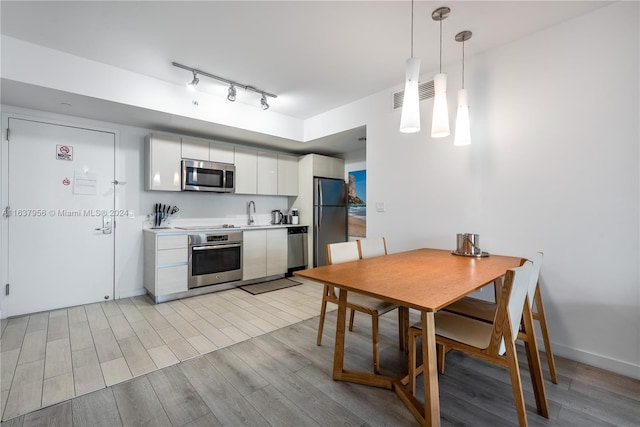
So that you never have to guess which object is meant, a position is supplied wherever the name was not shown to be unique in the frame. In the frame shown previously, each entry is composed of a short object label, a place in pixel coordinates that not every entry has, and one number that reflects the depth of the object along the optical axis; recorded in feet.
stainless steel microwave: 12.37
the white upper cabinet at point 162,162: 11.59
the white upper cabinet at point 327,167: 15.84
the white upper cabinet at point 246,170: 14.10
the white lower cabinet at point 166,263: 10.92
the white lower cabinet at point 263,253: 13.41
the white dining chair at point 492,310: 5.61
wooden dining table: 4.22
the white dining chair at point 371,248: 8.41
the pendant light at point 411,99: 5.62
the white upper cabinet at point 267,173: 14.93
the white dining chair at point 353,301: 6.39
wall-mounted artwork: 16.16
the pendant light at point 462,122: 7.03
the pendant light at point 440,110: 5.96
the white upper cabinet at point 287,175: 15.78
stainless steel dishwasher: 15.25
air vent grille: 9.62
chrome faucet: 15.52
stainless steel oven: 11.80
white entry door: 9.80
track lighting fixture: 9.35
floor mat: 12.87
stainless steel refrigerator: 15.71
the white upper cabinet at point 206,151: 12.48
